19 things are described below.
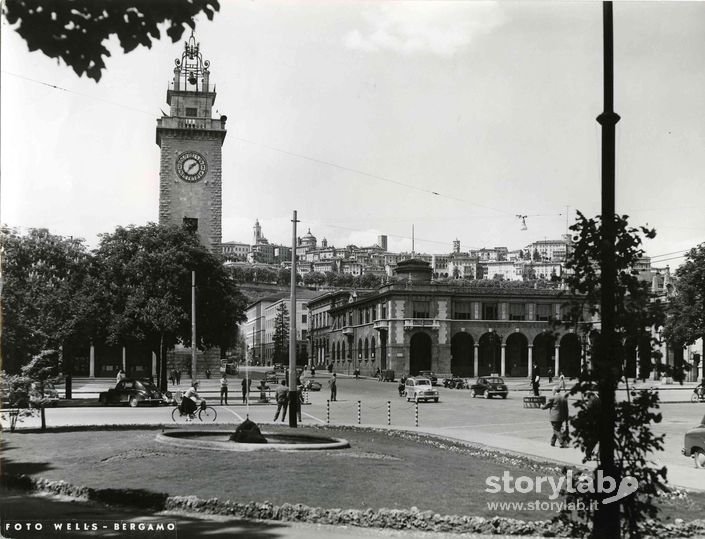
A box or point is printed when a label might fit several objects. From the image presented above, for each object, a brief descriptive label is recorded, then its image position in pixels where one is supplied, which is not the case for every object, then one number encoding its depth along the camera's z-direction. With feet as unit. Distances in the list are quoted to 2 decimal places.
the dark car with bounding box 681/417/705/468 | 57.93
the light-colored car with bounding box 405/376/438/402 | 147.02
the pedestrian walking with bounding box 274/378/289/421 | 96.27
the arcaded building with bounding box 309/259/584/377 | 296.10
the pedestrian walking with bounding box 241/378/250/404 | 143.25
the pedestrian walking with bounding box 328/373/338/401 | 141.25
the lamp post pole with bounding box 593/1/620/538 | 26.14
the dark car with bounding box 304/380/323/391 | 187.73
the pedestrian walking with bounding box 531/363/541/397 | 146.89
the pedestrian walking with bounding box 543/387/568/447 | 60.91
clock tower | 238.48
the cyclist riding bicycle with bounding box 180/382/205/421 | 90.07
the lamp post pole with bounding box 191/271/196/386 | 129.18
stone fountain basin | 54.65
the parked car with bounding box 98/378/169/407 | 128.98
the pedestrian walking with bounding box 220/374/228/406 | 134.82
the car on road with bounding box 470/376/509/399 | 164.25
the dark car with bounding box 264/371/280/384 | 222.60
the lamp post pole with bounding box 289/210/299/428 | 79.51
